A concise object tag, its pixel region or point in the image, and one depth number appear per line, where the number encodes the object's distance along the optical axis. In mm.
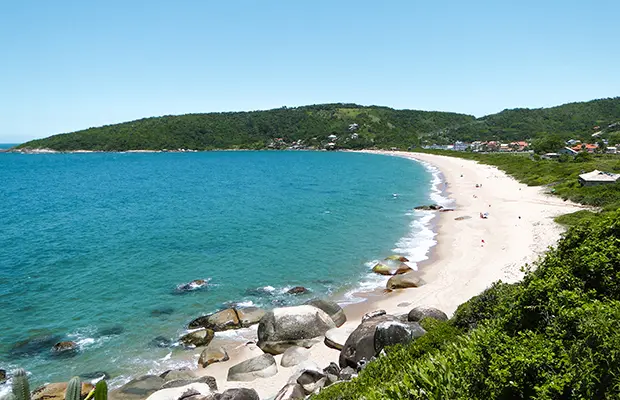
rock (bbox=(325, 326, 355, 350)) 18312
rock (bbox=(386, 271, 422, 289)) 25780
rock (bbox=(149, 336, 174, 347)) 19672
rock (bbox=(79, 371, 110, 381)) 16922
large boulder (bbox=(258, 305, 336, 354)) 19141
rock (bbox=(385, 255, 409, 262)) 30578
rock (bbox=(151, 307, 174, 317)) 22828
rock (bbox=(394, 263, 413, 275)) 28422
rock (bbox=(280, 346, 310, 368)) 17534
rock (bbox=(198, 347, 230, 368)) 18047
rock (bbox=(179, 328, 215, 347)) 19797
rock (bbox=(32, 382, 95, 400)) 15203
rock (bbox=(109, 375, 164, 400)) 15333
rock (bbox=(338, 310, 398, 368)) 15031
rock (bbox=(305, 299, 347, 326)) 21391
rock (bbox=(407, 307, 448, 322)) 17753
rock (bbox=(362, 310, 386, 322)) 19617
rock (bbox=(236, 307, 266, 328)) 21703
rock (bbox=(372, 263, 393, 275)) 28592
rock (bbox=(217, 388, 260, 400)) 13320
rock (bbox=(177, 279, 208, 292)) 26219
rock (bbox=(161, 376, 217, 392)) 15149
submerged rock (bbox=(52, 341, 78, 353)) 18984
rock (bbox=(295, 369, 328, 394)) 13834
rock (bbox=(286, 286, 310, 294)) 25547
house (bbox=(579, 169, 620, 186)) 47062
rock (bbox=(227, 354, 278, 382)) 16594
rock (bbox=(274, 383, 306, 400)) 13506
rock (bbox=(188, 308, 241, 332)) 21328
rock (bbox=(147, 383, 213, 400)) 13773
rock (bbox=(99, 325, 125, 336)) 20672
